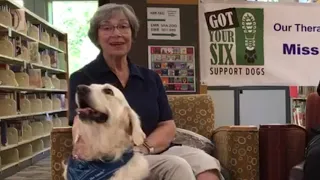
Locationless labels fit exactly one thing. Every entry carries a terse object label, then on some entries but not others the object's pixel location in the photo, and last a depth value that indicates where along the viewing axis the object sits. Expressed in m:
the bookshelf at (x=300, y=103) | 4.89
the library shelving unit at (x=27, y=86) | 5.22
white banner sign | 3.36
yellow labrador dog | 1.61
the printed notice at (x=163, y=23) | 3.25
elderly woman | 2.00
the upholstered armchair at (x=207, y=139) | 2.04
